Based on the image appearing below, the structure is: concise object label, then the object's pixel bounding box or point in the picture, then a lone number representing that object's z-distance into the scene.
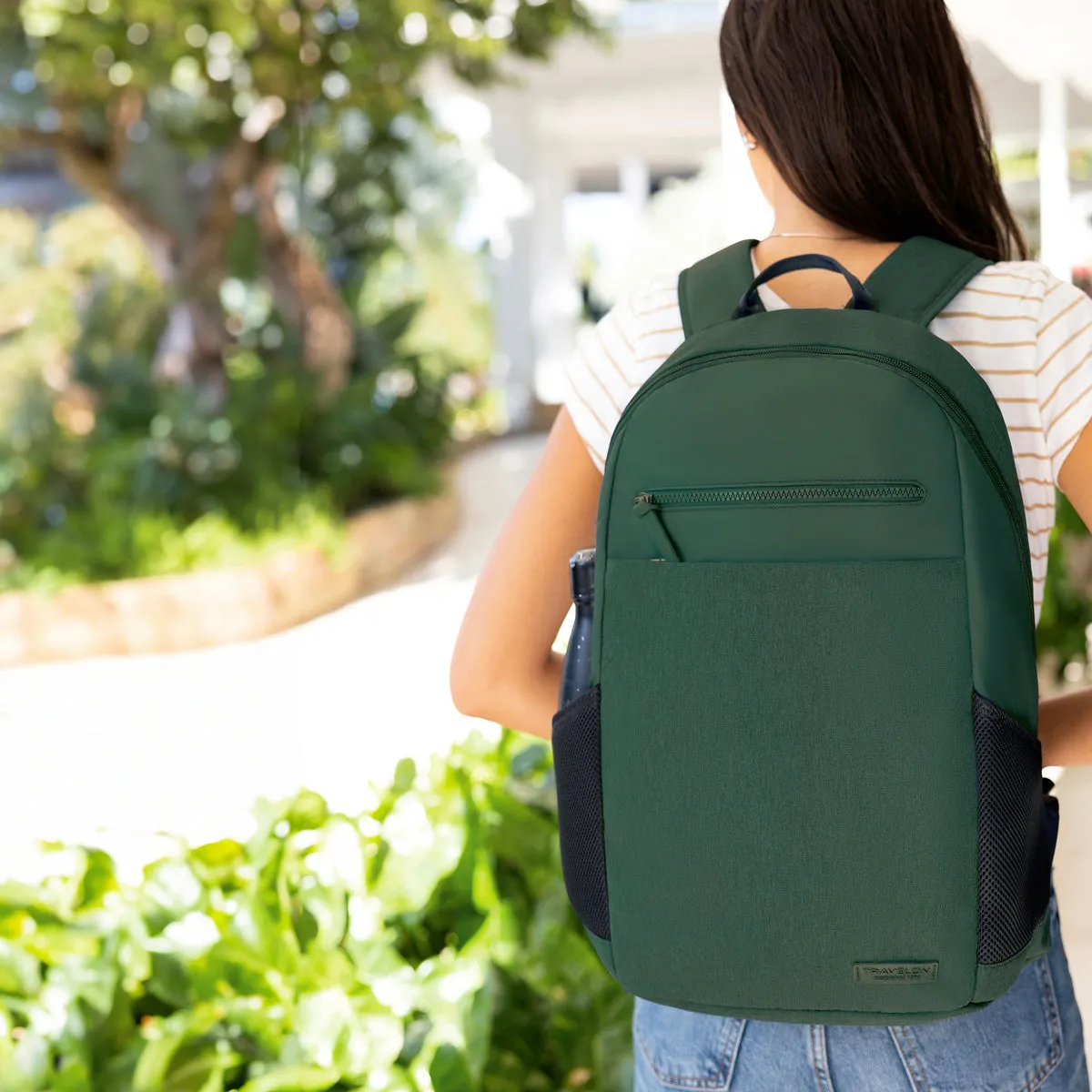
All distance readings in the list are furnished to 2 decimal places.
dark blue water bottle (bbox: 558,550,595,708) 0.92
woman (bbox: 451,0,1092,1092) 0.86
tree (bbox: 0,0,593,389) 4.86
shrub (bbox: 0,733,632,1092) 1.55
